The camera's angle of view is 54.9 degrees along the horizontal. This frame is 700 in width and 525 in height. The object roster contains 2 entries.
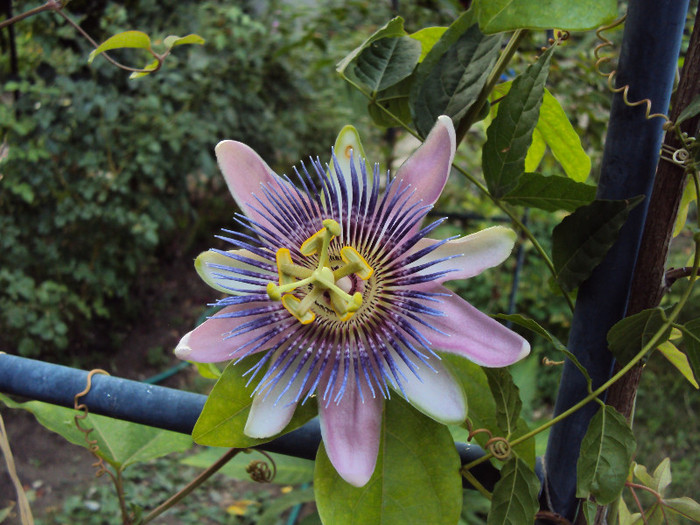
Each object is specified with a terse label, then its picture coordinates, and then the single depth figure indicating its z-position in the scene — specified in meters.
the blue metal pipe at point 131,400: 0.45
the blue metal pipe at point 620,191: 0.38
